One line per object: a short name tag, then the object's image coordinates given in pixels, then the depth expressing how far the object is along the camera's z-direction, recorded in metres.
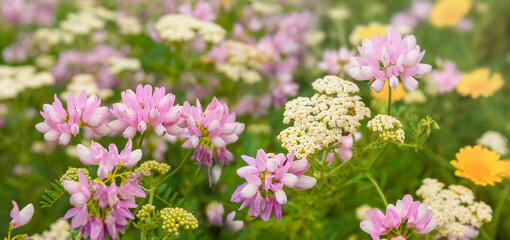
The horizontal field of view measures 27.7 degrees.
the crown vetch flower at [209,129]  0.36
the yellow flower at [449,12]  0.80
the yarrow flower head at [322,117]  0.36
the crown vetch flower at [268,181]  0.35
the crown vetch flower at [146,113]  0.35
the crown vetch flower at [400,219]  0.35
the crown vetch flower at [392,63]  0.36
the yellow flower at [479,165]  0.40
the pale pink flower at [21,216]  0.35
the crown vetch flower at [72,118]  0.36
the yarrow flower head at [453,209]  0.38
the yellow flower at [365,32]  0.48
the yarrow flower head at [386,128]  0.36
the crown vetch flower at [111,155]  0.34
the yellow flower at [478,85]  0.51
